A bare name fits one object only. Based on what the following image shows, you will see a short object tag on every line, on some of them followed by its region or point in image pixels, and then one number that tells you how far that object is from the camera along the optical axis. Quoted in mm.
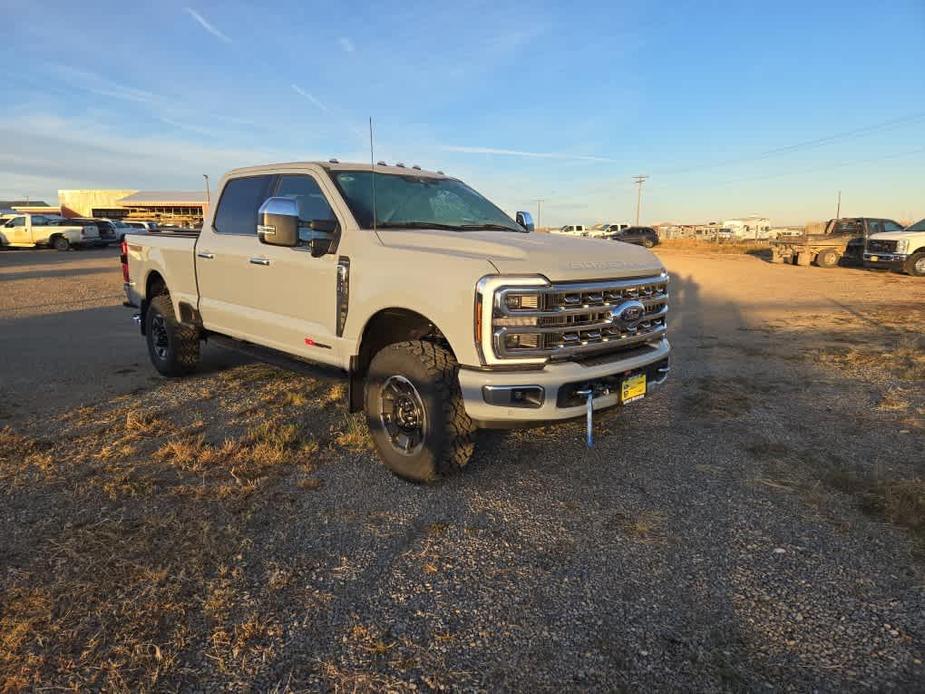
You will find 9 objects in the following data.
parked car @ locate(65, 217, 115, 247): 29688
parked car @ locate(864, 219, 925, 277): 18562
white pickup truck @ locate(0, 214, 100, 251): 28516
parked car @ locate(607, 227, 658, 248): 40116
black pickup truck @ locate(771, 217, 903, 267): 22094
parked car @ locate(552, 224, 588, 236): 57906
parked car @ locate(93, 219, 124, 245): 30625
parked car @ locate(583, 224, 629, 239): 50906
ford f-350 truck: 3188
